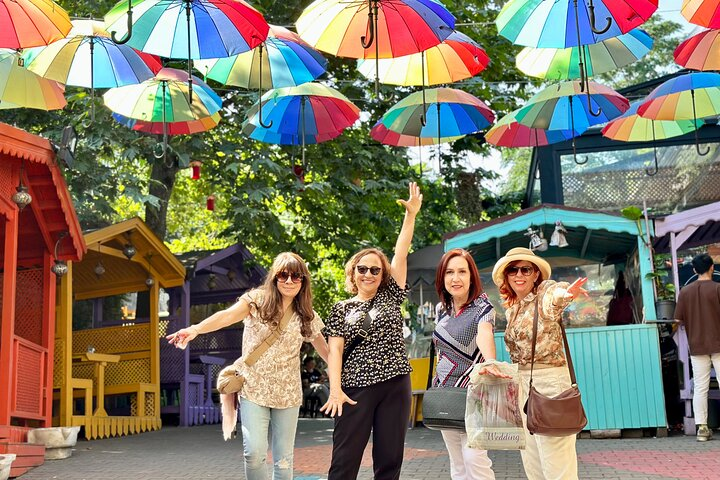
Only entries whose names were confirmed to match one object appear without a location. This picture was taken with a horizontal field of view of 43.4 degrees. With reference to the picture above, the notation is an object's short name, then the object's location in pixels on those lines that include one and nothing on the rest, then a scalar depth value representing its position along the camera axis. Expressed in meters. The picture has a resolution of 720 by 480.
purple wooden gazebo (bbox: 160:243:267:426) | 16.78
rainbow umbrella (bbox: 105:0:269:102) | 7.54
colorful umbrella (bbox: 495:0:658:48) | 7.94
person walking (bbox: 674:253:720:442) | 10.65
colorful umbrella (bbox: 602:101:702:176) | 11.02
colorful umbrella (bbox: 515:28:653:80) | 9.30
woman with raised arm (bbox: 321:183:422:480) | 5.53
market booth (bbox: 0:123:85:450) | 10.04
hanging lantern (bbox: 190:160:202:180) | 14.57
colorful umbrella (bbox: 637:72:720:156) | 9.73
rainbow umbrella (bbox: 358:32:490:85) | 9.17
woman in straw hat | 5.50
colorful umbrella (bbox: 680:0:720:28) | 7.20
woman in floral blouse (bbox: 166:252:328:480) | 5.67
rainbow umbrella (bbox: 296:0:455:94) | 7.84
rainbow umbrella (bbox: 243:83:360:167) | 9.77
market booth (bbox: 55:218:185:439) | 13.50
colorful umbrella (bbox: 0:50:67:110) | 8.51
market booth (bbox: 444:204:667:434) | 11.52
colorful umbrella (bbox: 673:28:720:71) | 8.62
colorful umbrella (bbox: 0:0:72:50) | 7.10
